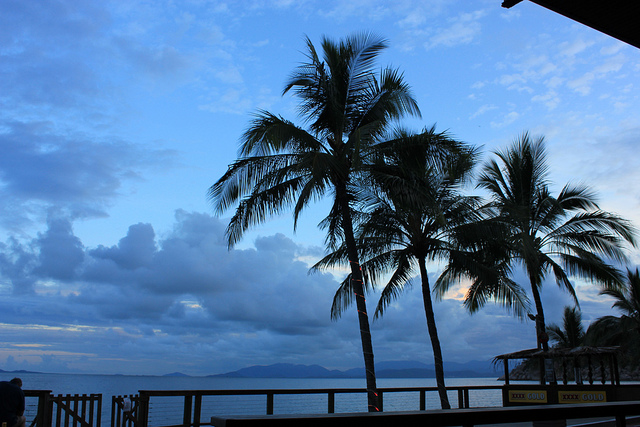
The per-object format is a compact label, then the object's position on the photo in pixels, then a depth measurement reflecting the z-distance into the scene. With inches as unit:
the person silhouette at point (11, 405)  313.1
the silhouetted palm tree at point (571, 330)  1685.5
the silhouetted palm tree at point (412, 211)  478.9
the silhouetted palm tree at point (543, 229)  641.0
